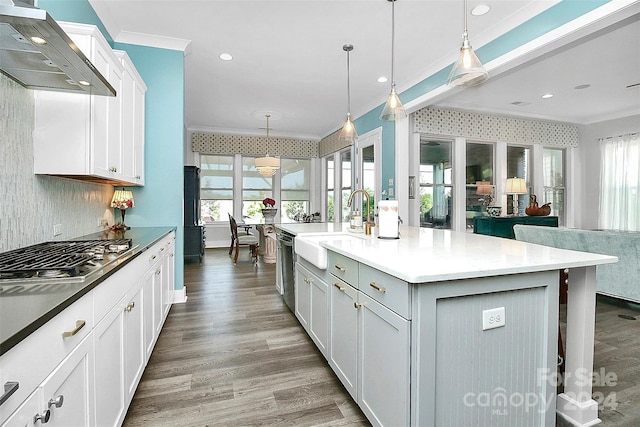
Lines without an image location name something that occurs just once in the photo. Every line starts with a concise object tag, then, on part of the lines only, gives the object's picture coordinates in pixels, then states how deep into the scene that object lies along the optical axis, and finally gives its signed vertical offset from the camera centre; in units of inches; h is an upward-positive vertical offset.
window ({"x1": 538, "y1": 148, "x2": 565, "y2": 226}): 275.9 +27.3
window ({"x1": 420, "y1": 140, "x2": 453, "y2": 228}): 239.8 +17.3
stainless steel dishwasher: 121.7 -22.1
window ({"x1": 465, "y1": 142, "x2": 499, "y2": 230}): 247.6 +24.9
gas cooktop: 45.1 -8.6
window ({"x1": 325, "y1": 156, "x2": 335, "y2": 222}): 333.7 +24.1
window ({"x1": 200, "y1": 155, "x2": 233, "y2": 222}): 315.9 +23.5
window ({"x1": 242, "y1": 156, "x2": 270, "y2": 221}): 327.9 +22.0
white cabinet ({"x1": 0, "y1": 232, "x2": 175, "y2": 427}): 29.5 -18.9
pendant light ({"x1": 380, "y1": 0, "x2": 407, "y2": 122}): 112.6 +36.6
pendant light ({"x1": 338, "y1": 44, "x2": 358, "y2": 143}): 145.5 +36.9
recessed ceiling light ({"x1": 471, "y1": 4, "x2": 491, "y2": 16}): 116.3 +74.6
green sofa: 124.4 -15.5
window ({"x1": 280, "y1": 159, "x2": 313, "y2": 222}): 343.3 +24.8
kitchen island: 49.5 -21.1
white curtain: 243.4 +22.4
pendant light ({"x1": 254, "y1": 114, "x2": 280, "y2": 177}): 256.2 +37.7
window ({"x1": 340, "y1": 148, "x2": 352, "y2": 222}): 306.5 +31.8
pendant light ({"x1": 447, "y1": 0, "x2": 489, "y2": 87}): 81.7 +37.0
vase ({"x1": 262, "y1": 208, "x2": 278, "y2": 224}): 248.4 -2.6
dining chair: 225.8 -21.6
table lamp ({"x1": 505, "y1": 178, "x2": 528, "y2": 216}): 231.1 +18.2
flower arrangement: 254.5 +7.0
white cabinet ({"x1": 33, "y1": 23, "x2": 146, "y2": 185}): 78.3 +22.4
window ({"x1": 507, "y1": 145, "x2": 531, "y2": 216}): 257.9 +34.4
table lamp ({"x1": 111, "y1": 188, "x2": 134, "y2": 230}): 124.1 +3.7
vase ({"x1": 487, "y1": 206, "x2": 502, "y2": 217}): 231.0 +0.1
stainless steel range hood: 45.1 +27.5
